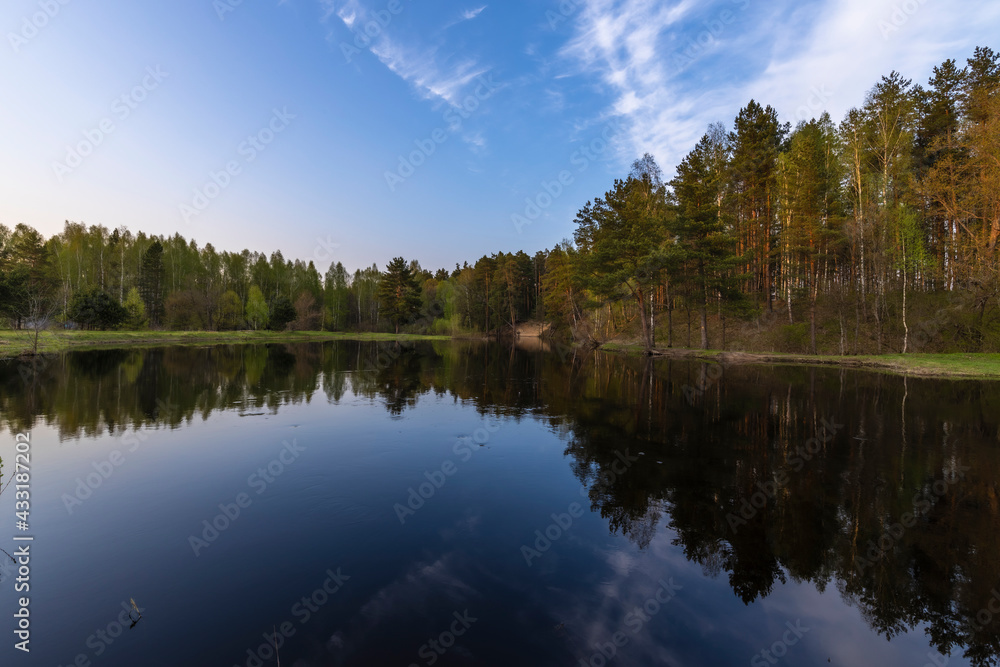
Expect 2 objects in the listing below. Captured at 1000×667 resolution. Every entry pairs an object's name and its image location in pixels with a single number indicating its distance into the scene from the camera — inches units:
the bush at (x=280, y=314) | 3035.4
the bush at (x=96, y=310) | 1977.1
